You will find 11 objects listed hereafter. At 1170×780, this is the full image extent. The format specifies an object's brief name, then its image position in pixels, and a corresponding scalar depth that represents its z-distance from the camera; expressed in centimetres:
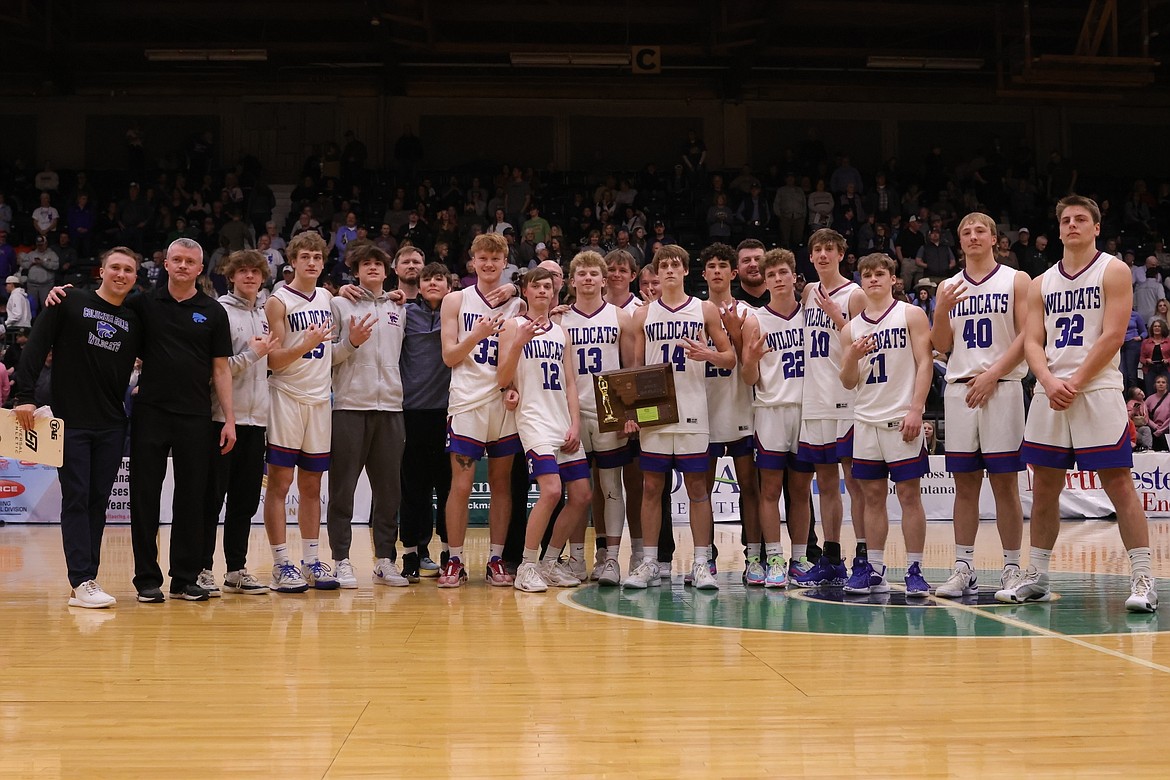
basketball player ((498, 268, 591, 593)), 695
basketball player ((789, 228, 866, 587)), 700
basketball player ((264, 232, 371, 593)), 702
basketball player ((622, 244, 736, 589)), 707
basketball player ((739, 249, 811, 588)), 708
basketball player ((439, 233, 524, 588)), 710
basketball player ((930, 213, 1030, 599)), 641
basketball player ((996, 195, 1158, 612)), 602
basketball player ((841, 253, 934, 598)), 657
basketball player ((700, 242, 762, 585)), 721
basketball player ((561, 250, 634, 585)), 734
